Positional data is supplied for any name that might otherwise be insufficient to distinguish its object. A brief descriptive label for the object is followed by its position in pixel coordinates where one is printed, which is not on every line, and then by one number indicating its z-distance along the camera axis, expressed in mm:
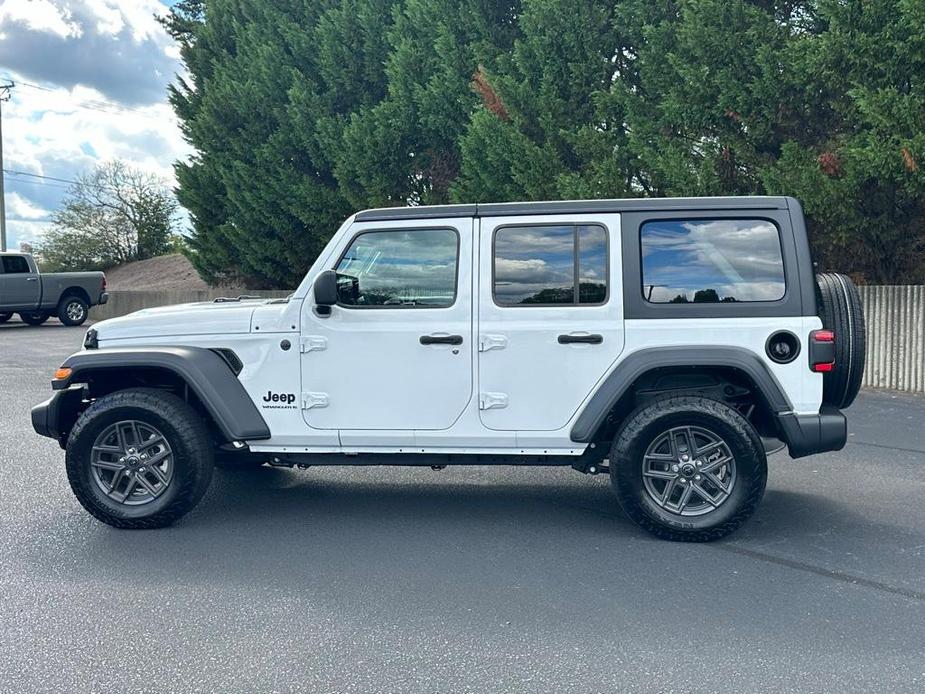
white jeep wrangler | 5000
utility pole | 37188
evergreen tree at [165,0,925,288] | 10039
